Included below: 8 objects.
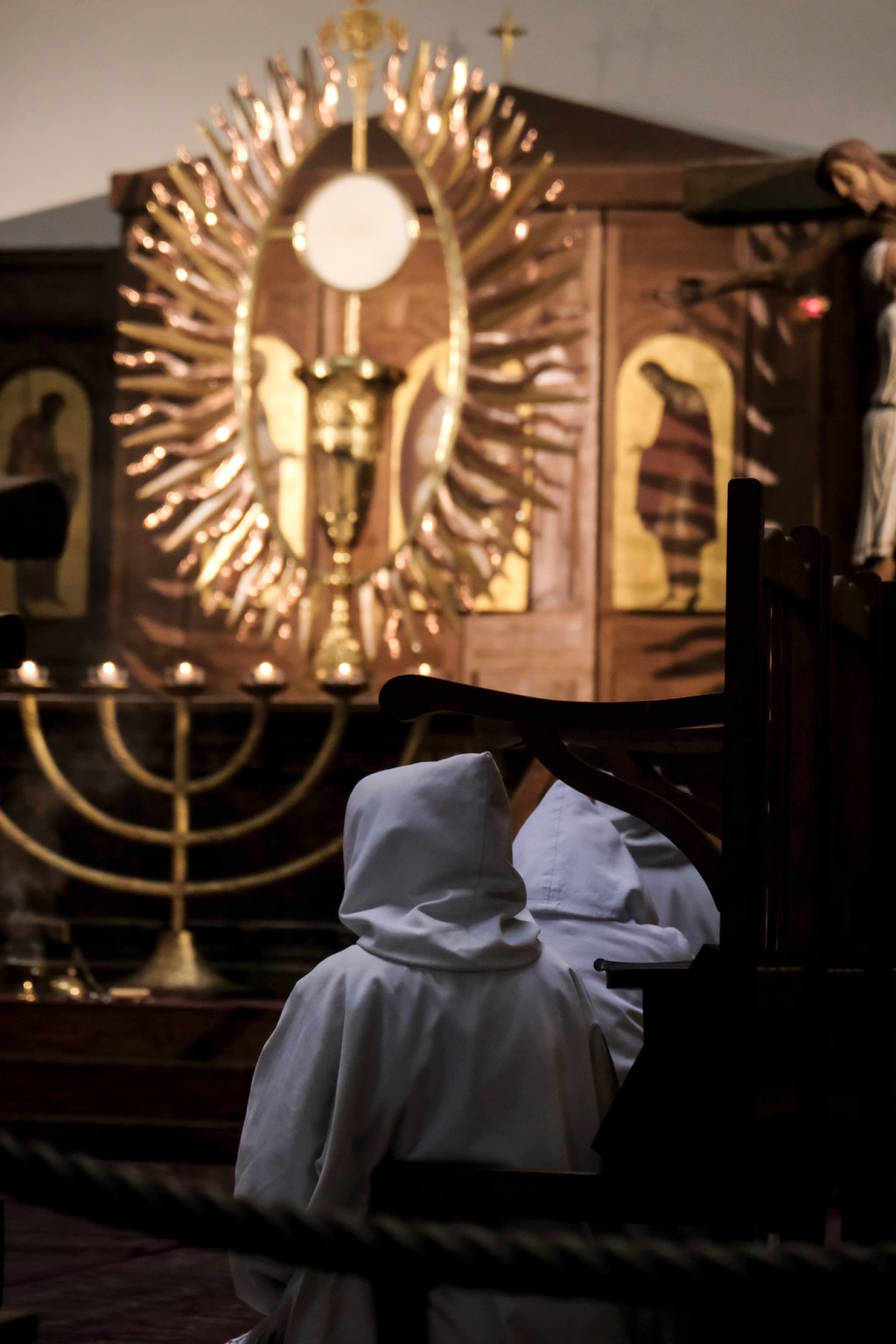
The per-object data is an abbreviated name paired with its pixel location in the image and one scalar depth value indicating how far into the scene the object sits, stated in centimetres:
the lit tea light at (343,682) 961
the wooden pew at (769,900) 374
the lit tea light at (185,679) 961
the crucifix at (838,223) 1131
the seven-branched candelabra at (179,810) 948
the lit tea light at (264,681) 955
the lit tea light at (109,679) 946
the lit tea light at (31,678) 946
